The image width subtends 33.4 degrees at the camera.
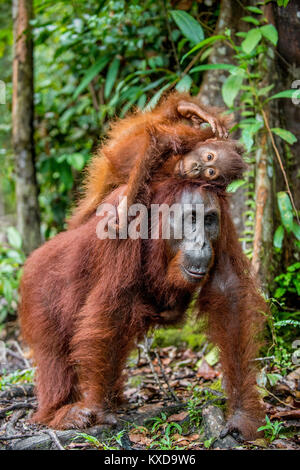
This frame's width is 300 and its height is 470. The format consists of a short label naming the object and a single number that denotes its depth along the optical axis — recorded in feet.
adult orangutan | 9.34
